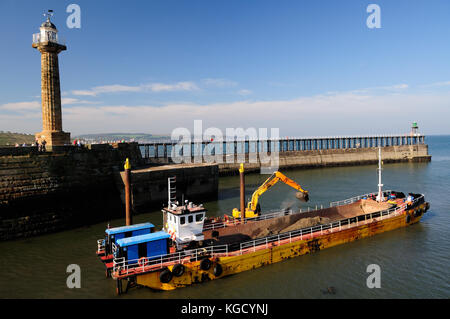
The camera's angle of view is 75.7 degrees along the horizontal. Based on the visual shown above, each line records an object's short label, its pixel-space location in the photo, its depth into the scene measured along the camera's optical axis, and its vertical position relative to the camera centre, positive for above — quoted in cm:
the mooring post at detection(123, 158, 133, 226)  2039 -339
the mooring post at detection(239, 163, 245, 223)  2351 -442
